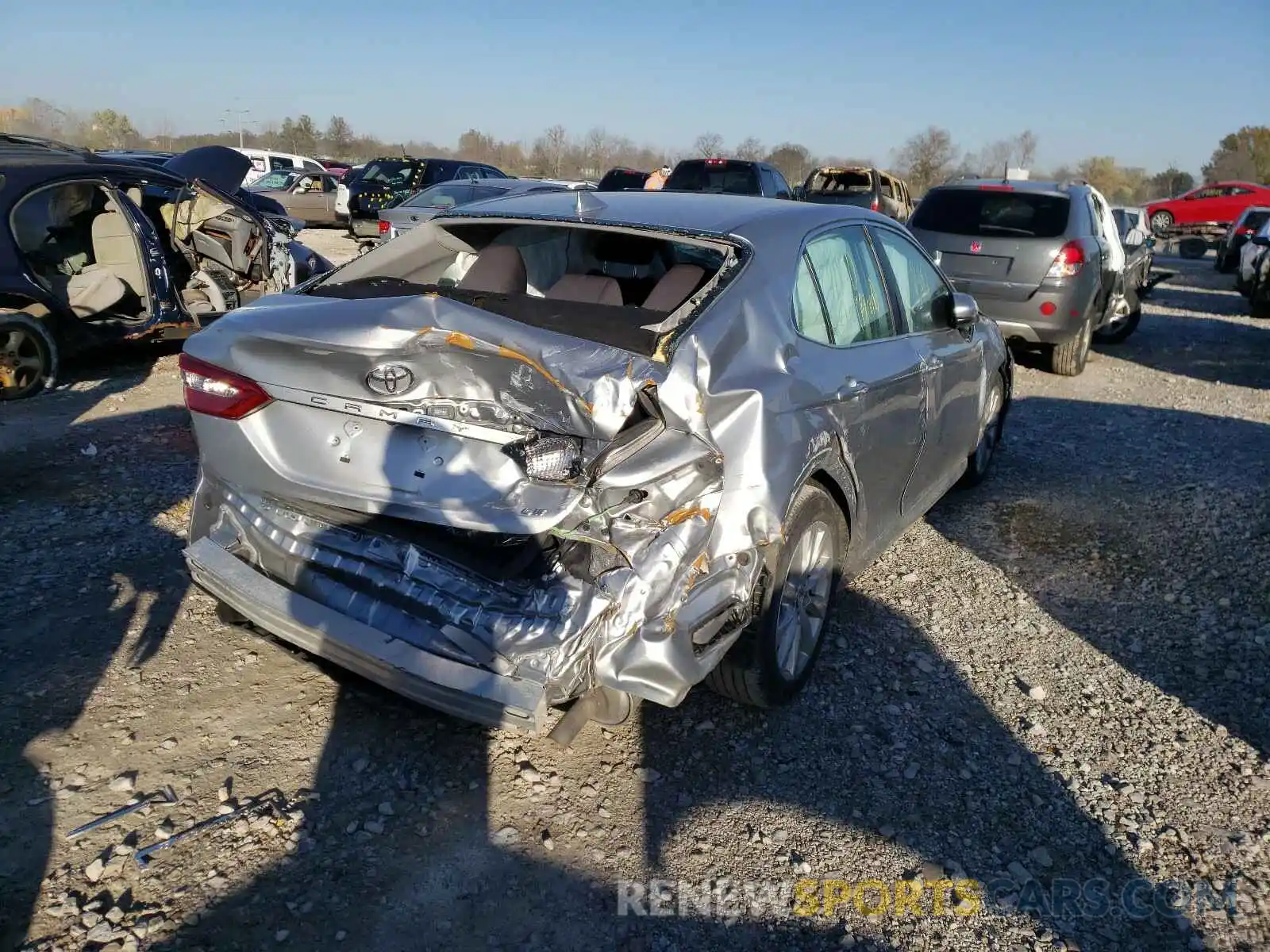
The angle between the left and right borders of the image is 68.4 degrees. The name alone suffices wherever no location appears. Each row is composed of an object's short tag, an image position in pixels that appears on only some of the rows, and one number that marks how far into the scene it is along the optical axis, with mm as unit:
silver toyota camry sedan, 2594
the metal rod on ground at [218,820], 2549
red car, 28750
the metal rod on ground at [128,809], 2625
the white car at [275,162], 27500
